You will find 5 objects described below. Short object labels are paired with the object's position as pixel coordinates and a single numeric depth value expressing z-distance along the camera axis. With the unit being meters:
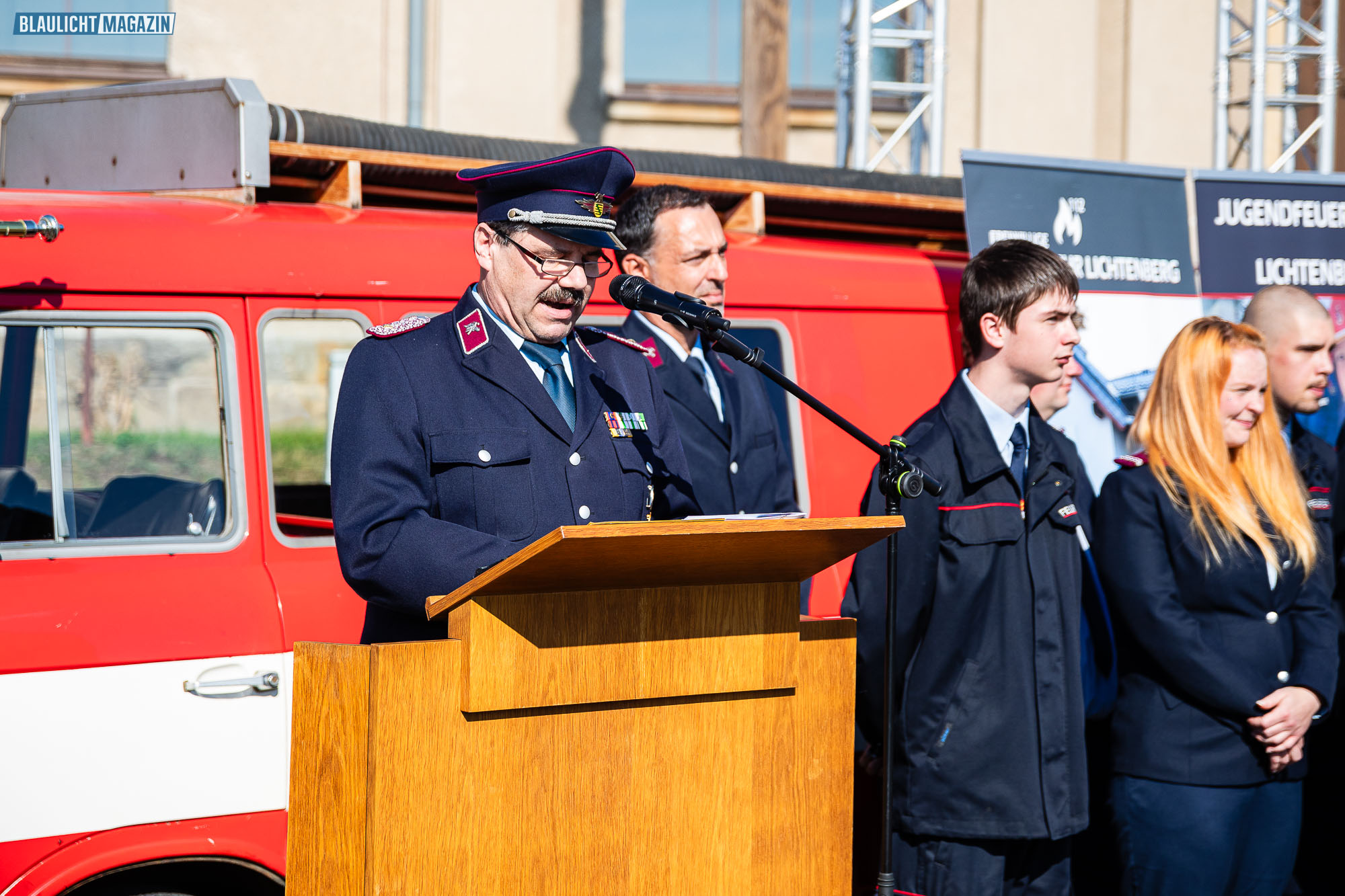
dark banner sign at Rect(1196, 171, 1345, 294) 5.34
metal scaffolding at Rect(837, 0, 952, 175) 7.40
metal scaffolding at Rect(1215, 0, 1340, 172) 8.33
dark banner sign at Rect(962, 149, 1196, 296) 4.76
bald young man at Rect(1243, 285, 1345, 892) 4.43
